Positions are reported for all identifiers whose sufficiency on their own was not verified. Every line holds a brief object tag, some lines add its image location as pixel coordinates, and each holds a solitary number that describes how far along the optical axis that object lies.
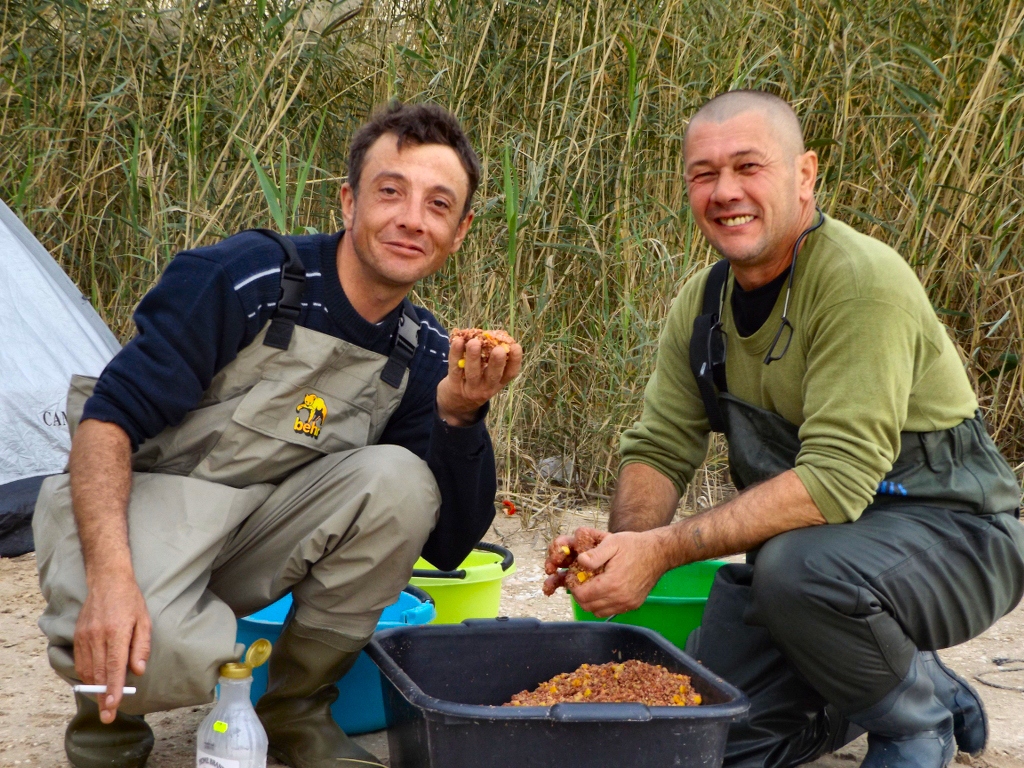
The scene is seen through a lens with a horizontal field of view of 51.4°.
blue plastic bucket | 2.51
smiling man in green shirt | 2.22
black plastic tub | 1.91
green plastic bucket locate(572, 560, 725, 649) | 2.87
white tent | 4.11
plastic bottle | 2.02
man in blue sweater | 2.10
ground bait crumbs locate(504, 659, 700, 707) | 2.15
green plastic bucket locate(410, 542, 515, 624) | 2.90
